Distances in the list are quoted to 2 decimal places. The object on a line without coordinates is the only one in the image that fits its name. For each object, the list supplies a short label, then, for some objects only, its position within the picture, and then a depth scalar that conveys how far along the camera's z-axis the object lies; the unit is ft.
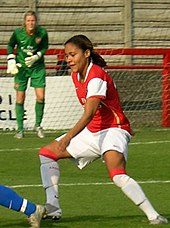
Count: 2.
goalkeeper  99.96
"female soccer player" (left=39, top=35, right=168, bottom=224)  54.44
